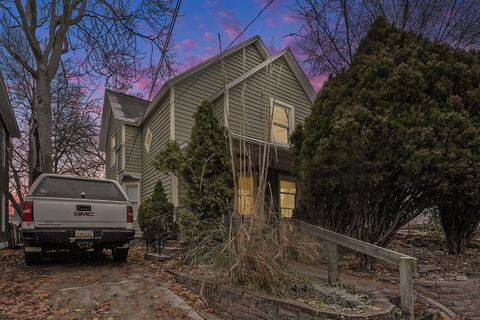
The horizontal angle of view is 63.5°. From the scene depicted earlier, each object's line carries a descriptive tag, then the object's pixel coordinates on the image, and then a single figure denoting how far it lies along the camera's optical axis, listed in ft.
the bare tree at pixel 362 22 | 34.78
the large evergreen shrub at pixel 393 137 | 19.72
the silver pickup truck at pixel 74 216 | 21.39
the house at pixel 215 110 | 39.19
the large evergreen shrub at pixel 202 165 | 30.12
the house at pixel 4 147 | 42.75
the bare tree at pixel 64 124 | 62.39
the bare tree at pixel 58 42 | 35.73
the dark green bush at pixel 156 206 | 35.88
